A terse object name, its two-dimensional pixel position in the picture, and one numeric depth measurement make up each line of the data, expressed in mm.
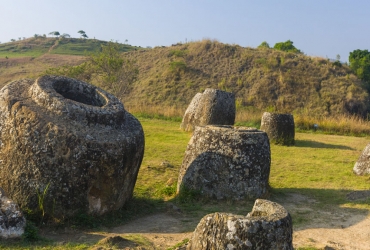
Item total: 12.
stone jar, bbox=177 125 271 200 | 8117
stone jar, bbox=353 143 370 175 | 10938
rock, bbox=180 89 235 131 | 17422
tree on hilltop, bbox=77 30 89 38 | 87438
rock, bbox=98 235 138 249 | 5617
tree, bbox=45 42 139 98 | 30594
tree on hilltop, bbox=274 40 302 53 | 58594
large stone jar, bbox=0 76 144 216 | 6273
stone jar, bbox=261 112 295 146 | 16266
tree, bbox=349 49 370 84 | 44656
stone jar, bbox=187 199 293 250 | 4324
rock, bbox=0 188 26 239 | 5559
